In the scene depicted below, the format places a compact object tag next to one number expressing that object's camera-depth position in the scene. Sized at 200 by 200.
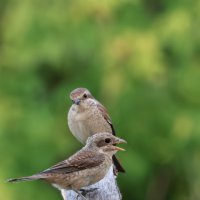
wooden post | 10.04
